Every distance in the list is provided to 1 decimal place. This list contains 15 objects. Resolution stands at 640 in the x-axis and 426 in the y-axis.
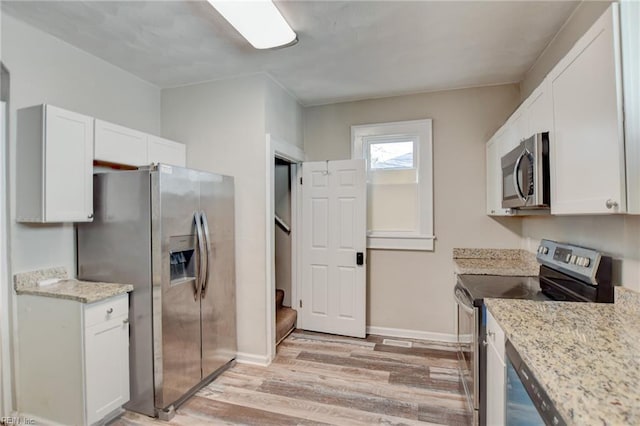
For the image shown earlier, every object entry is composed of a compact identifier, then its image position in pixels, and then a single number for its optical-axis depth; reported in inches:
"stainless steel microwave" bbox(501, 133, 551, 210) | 66.5
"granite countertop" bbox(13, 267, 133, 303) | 73.4
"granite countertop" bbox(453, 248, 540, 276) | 96.3
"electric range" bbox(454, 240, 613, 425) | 60.3
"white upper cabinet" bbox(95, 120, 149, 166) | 87.6
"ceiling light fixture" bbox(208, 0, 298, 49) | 69.7
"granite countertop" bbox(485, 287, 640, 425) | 28.1
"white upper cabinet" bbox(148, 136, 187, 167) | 105.0
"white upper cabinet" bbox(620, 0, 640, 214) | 44.5
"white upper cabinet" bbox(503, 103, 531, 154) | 80.7
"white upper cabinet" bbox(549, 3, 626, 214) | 45.7
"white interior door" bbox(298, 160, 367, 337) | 132.5
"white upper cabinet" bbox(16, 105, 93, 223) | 75.5
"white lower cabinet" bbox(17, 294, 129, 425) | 72.4
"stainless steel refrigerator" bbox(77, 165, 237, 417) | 81.0
